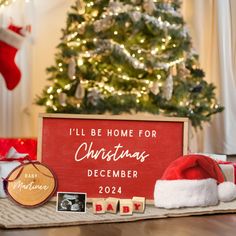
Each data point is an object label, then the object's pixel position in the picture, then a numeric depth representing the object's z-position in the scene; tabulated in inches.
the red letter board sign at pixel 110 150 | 91.2
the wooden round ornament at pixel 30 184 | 88.8
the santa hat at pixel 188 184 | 87.6
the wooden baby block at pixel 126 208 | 86.4
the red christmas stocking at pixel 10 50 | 213.7
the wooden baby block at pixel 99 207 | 86.9
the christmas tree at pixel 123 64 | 246.7
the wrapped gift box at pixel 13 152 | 95.2
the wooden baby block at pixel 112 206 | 87.1
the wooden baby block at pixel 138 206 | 87.6
